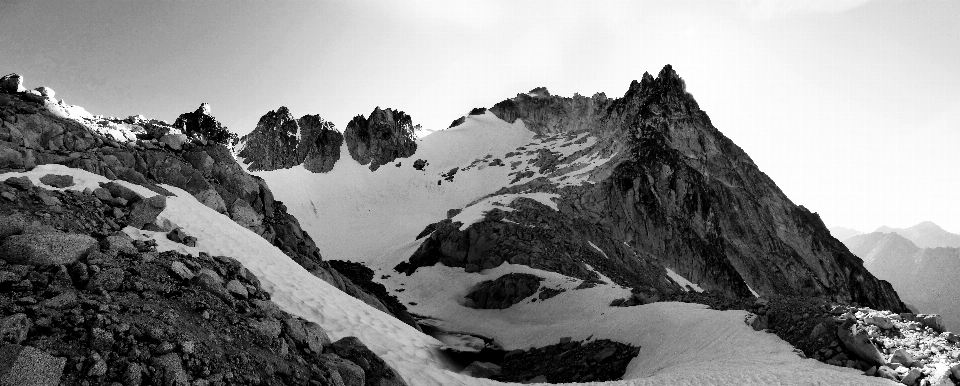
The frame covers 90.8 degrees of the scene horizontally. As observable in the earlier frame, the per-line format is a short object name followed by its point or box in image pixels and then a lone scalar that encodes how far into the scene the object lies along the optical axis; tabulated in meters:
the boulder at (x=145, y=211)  13.09
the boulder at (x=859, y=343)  14.16
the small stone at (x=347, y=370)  8.77
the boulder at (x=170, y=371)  6.42
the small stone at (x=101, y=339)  6.29
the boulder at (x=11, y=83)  19.97
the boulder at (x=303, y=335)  9.25
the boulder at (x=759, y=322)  19.56
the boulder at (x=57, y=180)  12.71
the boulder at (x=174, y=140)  24.05
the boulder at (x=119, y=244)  9.47
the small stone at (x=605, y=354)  22.41
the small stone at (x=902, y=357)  13.22
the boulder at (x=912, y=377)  12.28
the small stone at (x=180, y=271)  9.48
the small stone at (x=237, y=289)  10.26
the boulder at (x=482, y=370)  19.16
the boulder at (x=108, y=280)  7.82
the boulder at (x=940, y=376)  11.66
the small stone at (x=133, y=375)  6.06
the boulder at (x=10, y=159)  13.80
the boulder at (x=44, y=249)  7.71
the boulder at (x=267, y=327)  8.66
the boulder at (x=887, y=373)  12.91
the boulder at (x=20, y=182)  11.07
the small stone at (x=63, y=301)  6.66
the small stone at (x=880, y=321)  15.45
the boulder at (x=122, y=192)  14.03
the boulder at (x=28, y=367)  5.41
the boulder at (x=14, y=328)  5.79
